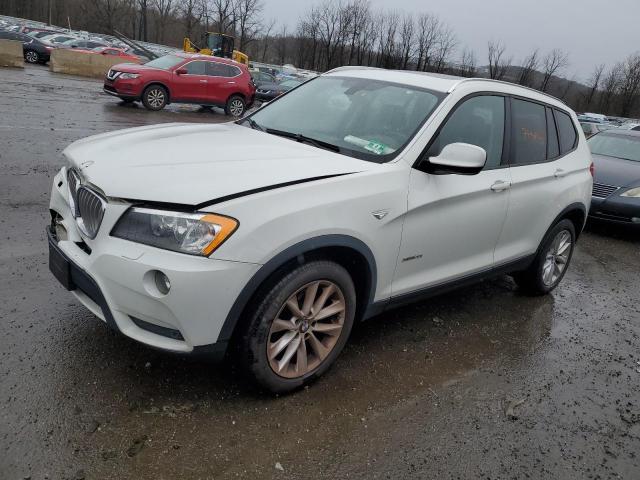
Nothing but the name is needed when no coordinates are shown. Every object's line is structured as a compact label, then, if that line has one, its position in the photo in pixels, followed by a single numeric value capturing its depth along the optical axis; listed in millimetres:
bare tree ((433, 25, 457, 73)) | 68262
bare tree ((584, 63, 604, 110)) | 74688
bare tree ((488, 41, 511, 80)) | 70312
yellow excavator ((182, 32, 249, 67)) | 32500
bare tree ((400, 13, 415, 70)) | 68688
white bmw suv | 2400
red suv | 15641
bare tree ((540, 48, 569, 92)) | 72500
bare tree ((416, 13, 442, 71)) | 68262
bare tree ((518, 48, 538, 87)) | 65031
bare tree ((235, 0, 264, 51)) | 67062
